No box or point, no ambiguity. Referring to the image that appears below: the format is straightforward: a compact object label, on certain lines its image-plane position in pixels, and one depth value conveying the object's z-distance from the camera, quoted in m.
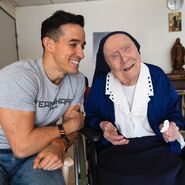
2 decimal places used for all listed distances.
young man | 1.02
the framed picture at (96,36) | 4.21
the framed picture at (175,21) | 4.05
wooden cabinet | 3.63
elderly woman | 1.16
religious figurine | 3.89
